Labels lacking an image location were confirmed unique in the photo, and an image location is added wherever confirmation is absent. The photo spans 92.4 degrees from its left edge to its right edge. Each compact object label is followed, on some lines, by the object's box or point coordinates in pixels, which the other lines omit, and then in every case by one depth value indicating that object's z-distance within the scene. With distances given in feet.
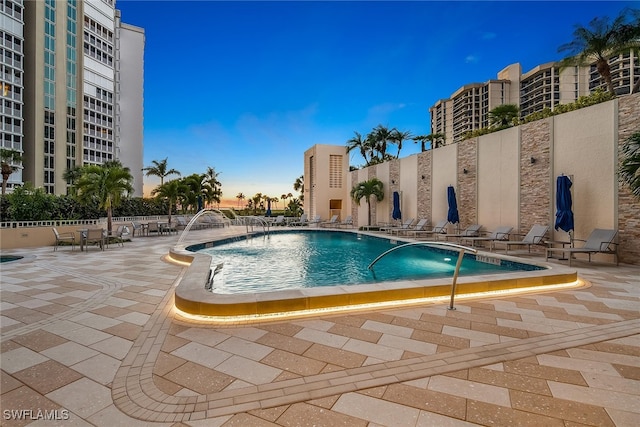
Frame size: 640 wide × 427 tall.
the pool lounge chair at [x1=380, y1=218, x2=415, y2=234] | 51.56
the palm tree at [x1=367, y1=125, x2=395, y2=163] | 84.38
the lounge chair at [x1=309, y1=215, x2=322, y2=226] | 73.52
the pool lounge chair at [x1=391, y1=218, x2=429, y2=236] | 49.14
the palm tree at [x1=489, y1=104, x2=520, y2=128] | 53.98
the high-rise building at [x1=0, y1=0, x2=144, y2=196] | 110.73
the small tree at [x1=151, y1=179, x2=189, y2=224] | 60.95
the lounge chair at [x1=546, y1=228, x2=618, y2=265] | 24.56
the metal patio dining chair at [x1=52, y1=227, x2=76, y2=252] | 33.48
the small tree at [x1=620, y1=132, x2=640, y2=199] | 20.77
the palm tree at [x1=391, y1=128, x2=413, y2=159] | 83.82
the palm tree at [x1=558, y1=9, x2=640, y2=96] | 32.94
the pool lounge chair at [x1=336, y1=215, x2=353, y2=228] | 69.97
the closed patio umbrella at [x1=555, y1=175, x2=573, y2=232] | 27.84
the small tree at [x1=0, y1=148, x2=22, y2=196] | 81.82
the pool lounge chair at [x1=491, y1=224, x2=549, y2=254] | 30.12
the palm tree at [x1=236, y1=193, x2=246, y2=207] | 236.88
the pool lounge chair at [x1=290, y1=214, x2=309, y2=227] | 75.36
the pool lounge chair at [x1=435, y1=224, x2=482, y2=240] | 39.29
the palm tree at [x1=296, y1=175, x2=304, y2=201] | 143.68
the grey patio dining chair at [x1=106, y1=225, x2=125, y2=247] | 37.52
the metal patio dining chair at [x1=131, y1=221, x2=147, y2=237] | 49.21
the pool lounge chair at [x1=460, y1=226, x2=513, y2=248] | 33.27
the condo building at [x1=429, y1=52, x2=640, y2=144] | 196.85
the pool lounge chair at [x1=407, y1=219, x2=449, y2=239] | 44.60
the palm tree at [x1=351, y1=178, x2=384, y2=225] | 62.23
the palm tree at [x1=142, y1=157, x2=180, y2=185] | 89.86
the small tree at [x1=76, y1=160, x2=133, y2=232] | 37.24
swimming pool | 21.75
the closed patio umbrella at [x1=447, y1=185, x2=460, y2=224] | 42.29
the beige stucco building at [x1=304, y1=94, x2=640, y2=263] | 25.86
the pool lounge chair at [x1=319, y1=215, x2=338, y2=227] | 74.78
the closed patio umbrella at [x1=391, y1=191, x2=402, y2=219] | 55.95
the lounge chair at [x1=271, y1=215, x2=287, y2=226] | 76.02
